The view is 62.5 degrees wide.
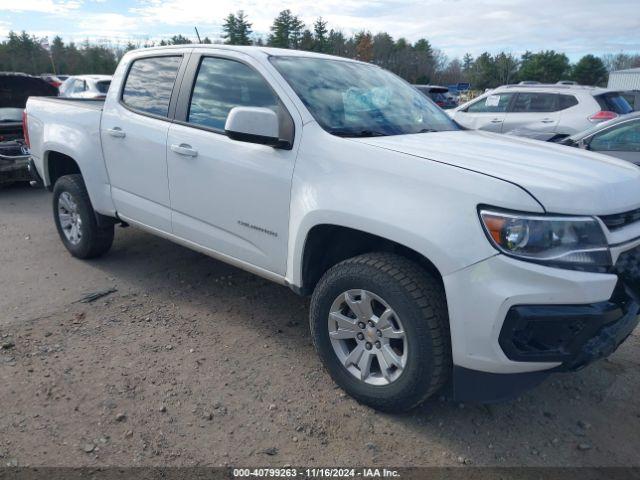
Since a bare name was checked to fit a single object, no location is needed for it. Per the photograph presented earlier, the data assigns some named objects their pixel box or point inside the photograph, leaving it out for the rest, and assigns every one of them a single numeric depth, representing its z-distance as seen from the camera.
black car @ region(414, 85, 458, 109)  16.44
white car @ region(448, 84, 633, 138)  9.45
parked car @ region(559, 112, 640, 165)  6.25
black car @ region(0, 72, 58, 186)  7.44
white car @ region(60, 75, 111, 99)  12.52
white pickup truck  2.23
